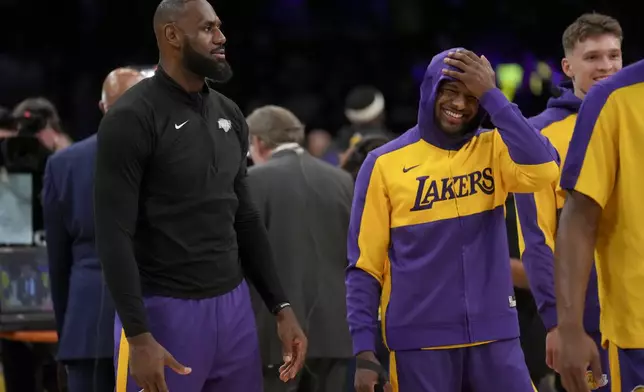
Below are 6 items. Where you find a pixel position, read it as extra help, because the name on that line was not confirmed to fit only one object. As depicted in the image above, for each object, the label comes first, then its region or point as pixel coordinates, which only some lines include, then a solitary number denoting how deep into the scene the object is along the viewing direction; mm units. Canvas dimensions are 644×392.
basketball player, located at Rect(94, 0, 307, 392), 6027
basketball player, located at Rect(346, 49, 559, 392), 6645
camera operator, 11328
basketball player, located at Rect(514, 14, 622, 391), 7187
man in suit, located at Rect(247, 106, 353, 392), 9758
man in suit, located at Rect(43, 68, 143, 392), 8969
